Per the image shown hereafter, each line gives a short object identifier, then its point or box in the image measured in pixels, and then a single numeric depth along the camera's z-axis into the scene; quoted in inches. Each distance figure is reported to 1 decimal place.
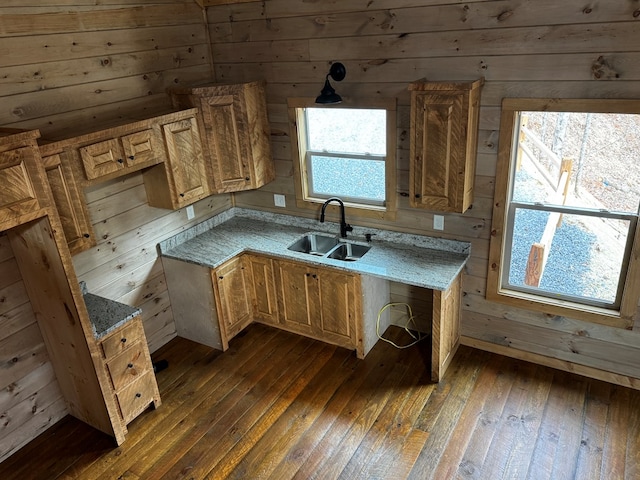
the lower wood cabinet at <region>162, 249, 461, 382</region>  141.2
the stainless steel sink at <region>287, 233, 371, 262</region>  153.3
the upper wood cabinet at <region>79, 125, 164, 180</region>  114.8
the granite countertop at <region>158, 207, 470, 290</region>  132.9
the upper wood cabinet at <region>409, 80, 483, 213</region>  116.1
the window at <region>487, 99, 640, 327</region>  113.0
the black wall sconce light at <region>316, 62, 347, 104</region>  125.0
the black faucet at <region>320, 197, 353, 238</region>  150.2
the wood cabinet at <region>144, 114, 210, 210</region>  135.9
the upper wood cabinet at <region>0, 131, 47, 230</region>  90.4
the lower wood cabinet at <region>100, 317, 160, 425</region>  118.7
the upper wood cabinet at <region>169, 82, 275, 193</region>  142.5
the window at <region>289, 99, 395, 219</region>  142.0
